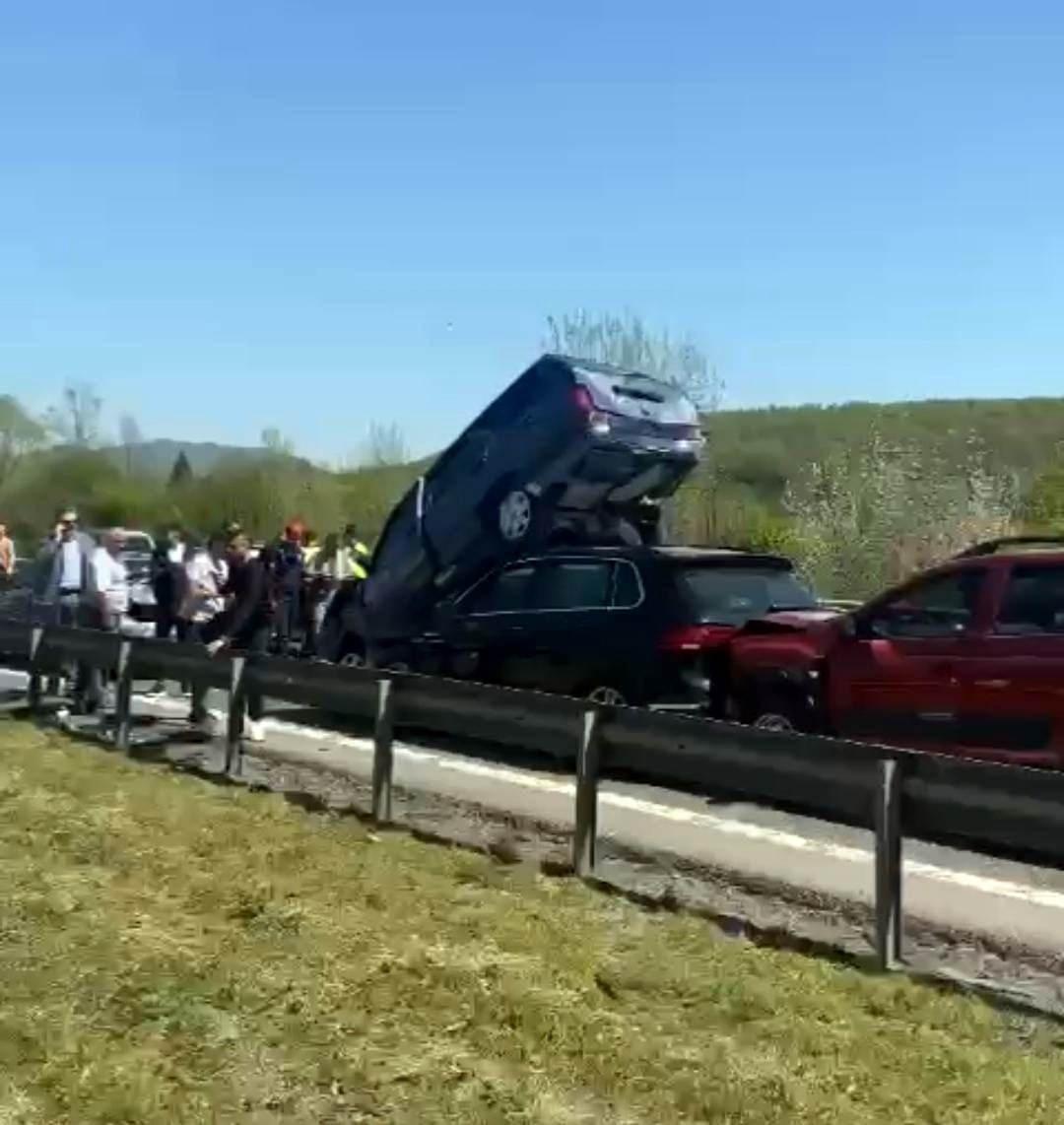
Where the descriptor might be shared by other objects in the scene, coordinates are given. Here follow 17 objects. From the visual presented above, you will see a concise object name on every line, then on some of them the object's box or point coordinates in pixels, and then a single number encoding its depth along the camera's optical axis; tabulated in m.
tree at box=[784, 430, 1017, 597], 37.62
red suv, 10.41
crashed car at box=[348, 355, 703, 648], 15.80
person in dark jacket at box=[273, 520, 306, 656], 20.98
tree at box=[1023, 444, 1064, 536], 42.78
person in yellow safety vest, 21.39
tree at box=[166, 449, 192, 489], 63.22
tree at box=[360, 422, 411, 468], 66.38
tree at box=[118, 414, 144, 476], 68.69
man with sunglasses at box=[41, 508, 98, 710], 16.17
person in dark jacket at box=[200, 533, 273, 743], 14.82
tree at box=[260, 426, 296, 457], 64.38
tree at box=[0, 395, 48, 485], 74.94
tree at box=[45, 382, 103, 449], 73.12
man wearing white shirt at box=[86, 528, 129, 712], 15.95
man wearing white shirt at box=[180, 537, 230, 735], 17.25
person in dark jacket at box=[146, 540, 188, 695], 19.77
